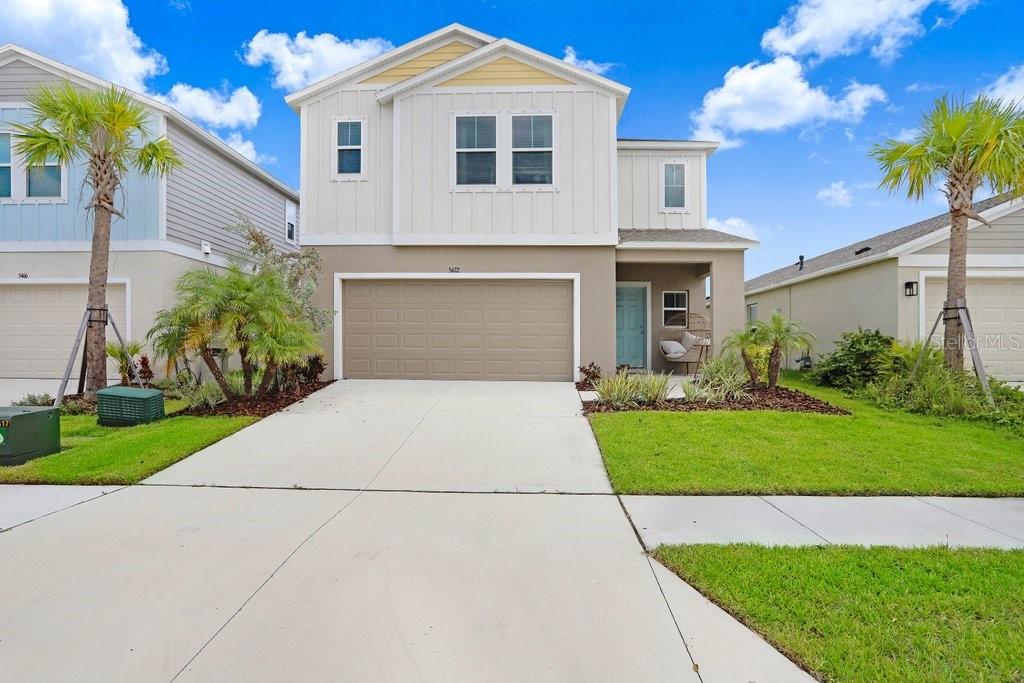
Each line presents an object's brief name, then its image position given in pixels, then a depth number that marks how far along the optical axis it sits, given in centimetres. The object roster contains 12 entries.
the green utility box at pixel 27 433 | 525
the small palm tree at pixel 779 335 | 887
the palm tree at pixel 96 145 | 799
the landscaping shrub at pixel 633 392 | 834
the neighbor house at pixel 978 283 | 1105
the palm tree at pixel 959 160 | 812
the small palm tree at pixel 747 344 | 911
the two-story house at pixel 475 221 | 1046
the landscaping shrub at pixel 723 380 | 843
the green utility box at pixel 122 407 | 708
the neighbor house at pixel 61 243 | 1086
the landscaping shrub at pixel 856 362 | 1003
